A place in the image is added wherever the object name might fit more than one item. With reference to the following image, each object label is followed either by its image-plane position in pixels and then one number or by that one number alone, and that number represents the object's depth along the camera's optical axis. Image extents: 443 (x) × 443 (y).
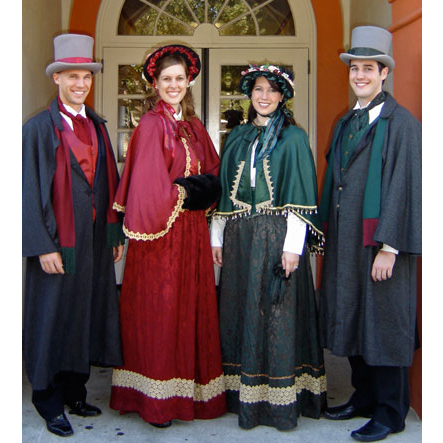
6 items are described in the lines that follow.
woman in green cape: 3.04
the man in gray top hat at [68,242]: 2.89
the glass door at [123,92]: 5.80
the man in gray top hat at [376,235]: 2.84
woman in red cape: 3.03
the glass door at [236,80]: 5.77
